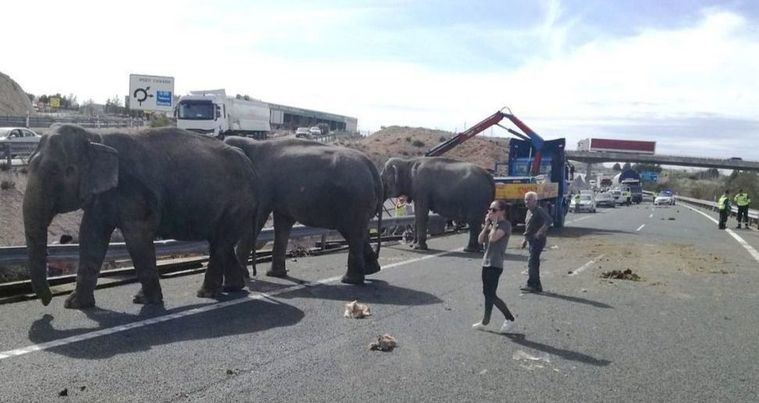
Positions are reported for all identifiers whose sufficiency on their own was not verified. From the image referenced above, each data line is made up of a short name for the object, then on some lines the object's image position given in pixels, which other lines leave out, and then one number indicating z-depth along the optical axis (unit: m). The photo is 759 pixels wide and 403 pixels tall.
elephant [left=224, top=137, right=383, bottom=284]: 11.07
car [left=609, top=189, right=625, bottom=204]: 65.86
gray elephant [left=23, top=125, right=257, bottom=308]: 7.72
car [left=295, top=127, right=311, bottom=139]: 57.60
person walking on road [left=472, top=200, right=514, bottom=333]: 8.16
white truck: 41.59
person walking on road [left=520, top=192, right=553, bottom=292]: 11.11
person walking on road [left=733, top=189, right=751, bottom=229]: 33.06
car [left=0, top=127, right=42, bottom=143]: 31.24
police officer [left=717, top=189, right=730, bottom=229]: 31.53
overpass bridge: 92.00
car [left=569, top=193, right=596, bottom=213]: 46.22
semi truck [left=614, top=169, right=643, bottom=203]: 74.19
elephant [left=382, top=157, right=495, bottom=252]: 18.30
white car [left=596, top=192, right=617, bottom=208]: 61.00
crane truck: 24.12
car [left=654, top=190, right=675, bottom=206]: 65.75
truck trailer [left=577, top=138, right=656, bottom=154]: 101.19
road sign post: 51.19
